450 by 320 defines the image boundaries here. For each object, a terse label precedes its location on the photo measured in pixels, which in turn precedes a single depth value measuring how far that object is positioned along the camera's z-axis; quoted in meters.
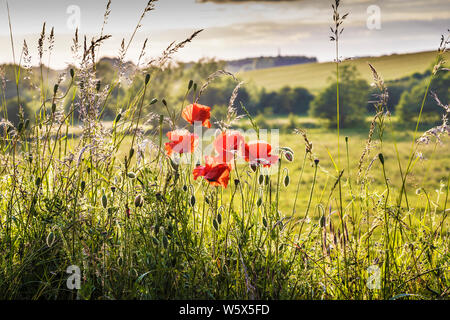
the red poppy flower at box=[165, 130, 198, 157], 1.98
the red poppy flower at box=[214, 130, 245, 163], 1.91
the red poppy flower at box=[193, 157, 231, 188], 1.87
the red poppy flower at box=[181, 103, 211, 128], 2.04
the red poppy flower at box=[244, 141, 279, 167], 1.89
